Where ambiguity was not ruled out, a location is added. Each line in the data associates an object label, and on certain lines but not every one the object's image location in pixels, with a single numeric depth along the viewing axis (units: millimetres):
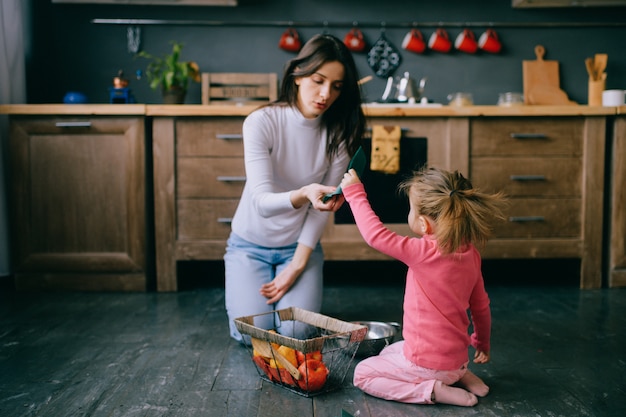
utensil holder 2873
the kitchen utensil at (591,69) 2912
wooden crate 2832
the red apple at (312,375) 1350
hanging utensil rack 3008
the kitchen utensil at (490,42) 3014
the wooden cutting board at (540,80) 3025
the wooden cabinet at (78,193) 2463
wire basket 1341
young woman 1709
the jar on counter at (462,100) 2834
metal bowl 1624
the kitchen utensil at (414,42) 3012
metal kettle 2886
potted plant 2717
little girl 1274
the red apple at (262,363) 1433
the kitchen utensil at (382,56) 3057
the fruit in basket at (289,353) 1389
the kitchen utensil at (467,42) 3012
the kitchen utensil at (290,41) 2990
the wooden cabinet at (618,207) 2531
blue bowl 2783
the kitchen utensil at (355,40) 3006
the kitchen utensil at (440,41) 3012
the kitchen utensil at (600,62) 2914
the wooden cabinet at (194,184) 2490
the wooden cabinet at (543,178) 2541
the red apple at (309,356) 1384
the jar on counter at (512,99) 2891
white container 2693
